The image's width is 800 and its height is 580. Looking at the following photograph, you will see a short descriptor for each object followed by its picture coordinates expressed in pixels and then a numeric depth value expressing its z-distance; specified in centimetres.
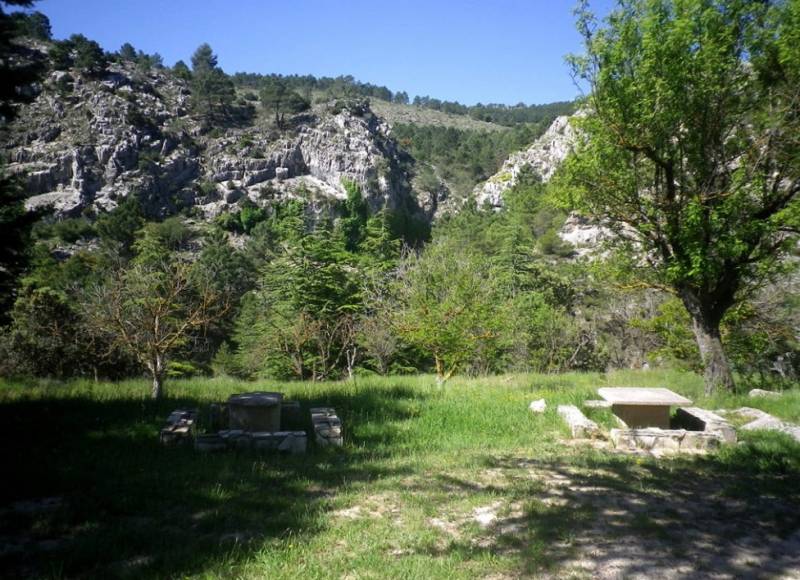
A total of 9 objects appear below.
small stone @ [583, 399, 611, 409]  937
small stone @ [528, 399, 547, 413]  928
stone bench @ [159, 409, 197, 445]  700
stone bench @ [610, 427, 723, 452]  711
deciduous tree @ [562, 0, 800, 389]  941
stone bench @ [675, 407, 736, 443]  736
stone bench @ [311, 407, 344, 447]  751
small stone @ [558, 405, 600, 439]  784
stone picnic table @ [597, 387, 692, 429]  837
